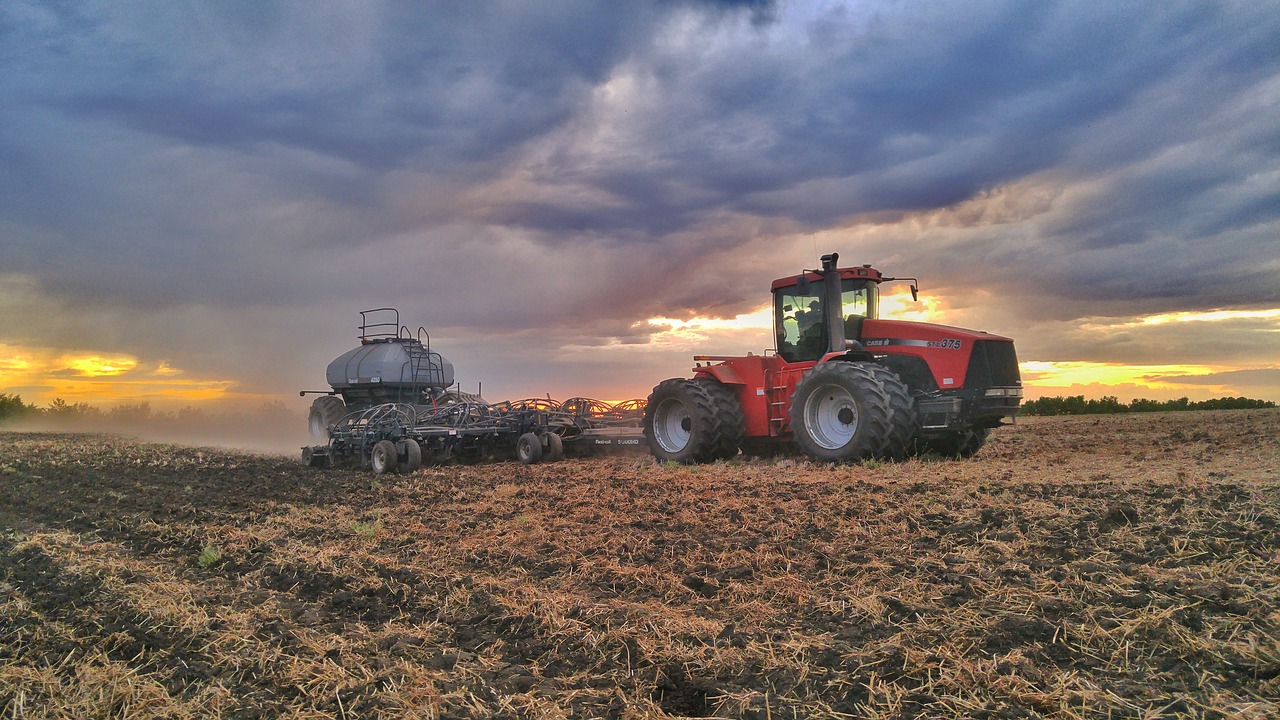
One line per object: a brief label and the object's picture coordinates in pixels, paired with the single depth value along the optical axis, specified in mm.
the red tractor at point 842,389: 10047
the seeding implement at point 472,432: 13812
